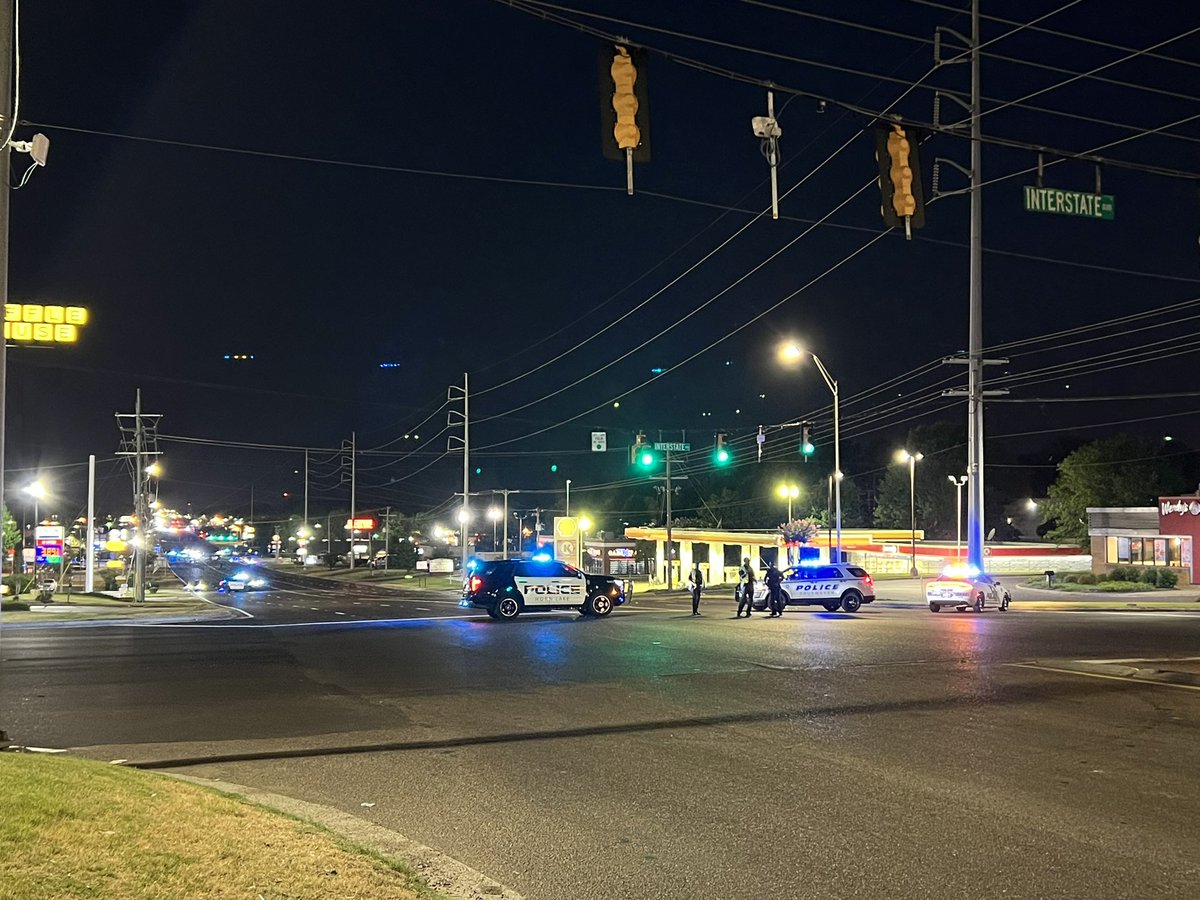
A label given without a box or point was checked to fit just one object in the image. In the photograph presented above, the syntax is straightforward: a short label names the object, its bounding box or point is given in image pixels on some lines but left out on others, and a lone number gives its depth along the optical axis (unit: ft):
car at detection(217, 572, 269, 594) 238.27
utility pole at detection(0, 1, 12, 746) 29.25
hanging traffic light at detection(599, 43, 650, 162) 38.32
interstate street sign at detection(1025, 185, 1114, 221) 52.49
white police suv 116.06
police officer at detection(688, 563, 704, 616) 109.70
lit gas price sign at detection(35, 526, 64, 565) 209.67
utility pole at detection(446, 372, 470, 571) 187.32
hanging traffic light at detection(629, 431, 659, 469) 130.11
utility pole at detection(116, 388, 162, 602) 161.17
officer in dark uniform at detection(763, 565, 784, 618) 104.96
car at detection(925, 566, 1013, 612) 115.85
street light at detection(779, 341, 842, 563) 125.18
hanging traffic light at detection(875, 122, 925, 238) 44.34
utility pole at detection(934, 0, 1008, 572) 117.80
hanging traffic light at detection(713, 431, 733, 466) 127.44
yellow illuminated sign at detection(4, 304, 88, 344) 57.62
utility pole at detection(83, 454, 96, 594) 176.65
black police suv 103.04
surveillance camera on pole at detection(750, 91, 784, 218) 42.93
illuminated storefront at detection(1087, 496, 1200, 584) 192.44
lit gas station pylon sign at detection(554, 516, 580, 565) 274.77
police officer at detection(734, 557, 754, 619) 102.78
